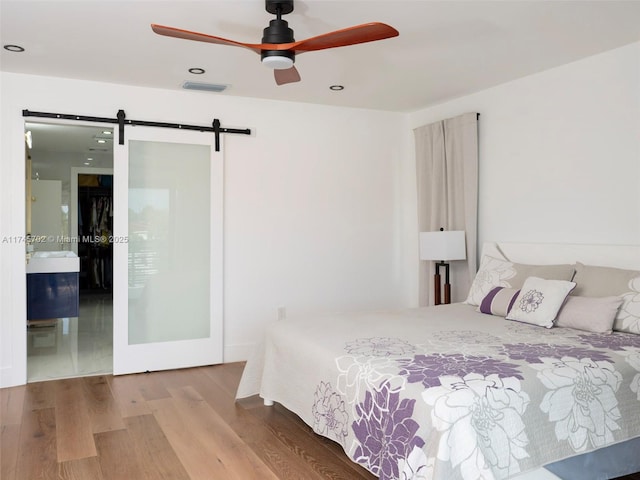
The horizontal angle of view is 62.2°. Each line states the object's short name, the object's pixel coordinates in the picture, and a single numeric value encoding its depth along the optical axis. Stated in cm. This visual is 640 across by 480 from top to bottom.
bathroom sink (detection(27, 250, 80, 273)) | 529
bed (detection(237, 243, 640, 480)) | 203
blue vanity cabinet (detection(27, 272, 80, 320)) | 528
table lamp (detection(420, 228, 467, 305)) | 459
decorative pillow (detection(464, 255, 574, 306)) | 360
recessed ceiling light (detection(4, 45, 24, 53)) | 345
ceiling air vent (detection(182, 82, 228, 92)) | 437
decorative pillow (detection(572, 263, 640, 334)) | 305
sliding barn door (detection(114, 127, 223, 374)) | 440
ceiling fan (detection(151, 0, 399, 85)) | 245
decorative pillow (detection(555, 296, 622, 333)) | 306
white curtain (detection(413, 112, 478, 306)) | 467
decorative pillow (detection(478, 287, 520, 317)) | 359
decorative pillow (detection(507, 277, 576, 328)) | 326
